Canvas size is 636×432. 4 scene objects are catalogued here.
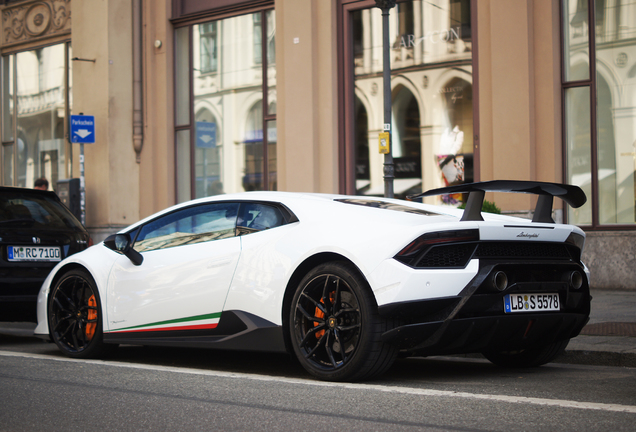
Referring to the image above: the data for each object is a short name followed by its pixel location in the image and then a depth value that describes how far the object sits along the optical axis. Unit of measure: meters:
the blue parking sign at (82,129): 15.27
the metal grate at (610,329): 6.80
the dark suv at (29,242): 7.53
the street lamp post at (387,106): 10.40
